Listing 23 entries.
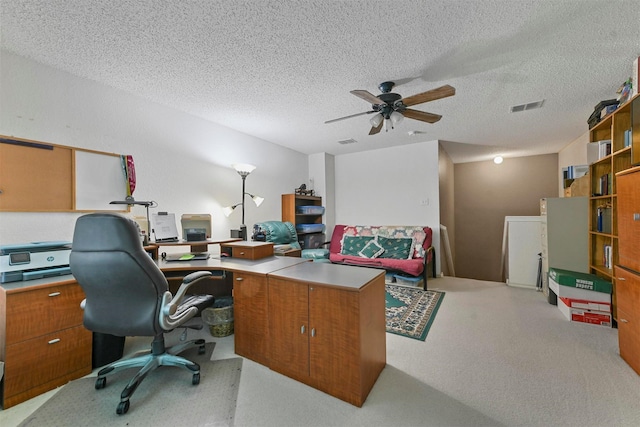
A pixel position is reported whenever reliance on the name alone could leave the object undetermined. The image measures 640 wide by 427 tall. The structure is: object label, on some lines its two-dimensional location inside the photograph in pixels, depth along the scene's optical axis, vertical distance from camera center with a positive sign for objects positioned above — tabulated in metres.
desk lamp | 2.38 +0.13
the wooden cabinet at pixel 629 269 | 1.80 -0.46
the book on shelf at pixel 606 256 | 2.71 -0.53
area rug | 2.55 -1.19
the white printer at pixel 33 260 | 1.65 -0.30
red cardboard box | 2.58 -1.13
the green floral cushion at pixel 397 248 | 4.20 -0.61
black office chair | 1.43 -0.40
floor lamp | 3.32 +0.29
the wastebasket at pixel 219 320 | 2.43 -1.03
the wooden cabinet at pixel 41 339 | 1.53 -0.81
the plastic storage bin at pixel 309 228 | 4.73 -0.28
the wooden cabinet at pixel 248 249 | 2.42 -0.35
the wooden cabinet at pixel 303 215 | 4.64 -0.03
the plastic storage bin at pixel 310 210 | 4.84 +0.07
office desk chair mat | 1.45 -1.19
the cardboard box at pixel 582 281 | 2.61 -0.78
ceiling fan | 2.11 +1.01
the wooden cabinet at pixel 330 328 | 1.53 -0.76
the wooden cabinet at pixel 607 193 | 2.41 +0.19
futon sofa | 3.88 -0.64
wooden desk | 1.53 -0.77
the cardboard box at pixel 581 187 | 3.15 +0.31
